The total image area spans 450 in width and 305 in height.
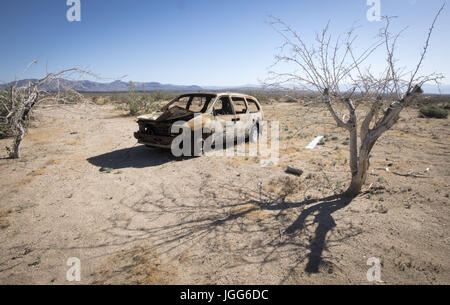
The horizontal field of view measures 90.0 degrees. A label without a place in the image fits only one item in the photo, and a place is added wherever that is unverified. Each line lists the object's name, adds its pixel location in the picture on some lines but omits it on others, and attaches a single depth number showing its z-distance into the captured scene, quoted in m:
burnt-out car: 5.79
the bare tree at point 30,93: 5.94
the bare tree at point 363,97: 3.27
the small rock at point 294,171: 5.10
